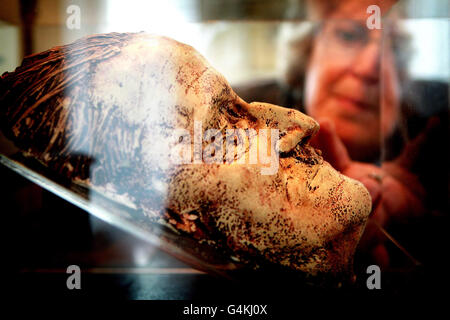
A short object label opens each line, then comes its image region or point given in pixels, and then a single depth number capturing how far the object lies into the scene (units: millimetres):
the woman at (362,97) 446
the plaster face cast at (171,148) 363
